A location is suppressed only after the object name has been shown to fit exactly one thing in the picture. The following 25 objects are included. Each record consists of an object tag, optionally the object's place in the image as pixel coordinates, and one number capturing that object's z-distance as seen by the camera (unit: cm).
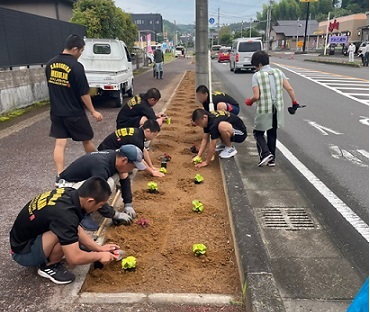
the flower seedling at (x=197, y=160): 552
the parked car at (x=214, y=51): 5338
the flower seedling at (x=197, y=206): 394
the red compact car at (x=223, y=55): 4012
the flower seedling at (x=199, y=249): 310
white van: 2266
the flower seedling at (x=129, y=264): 289
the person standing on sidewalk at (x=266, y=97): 508
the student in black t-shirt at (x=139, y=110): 546
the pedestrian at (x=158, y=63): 1845
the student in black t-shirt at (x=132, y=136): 428
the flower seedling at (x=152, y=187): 450
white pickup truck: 1014
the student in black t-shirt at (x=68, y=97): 439
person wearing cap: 326
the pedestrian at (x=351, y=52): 2985
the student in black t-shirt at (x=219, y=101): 601
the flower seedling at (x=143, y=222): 365
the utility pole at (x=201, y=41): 868
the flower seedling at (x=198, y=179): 482
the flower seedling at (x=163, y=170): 518
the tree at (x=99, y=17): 1805
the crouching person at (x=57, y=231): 252
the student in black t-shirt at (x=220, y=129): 523
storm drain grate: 370
